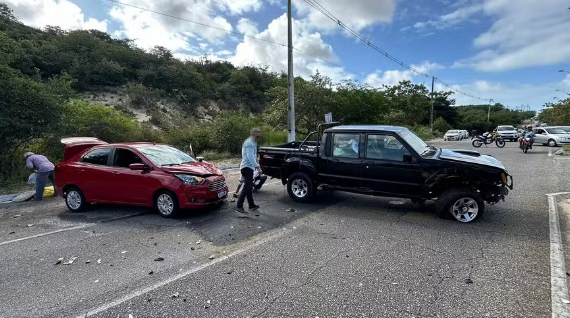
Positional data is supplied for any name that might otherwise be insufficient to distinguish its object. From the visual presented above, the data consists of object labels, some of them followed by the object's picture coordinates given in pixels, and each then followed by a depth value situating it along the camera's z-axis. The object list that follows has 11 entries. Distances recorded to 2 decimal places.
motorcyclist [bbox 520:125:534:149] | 18.38
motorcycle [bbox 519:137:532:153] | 18.38
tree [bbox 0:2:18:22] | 31.95
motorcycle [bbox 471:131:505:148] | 23.78
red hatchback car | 6.08
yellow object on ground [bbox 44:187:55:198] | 8.49
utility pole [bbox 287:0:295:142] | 14.30
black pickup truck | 5.59
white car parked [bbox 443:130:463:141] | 38.34
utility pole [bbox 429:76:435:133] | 48.22
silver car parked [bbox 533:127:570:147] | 22.30
